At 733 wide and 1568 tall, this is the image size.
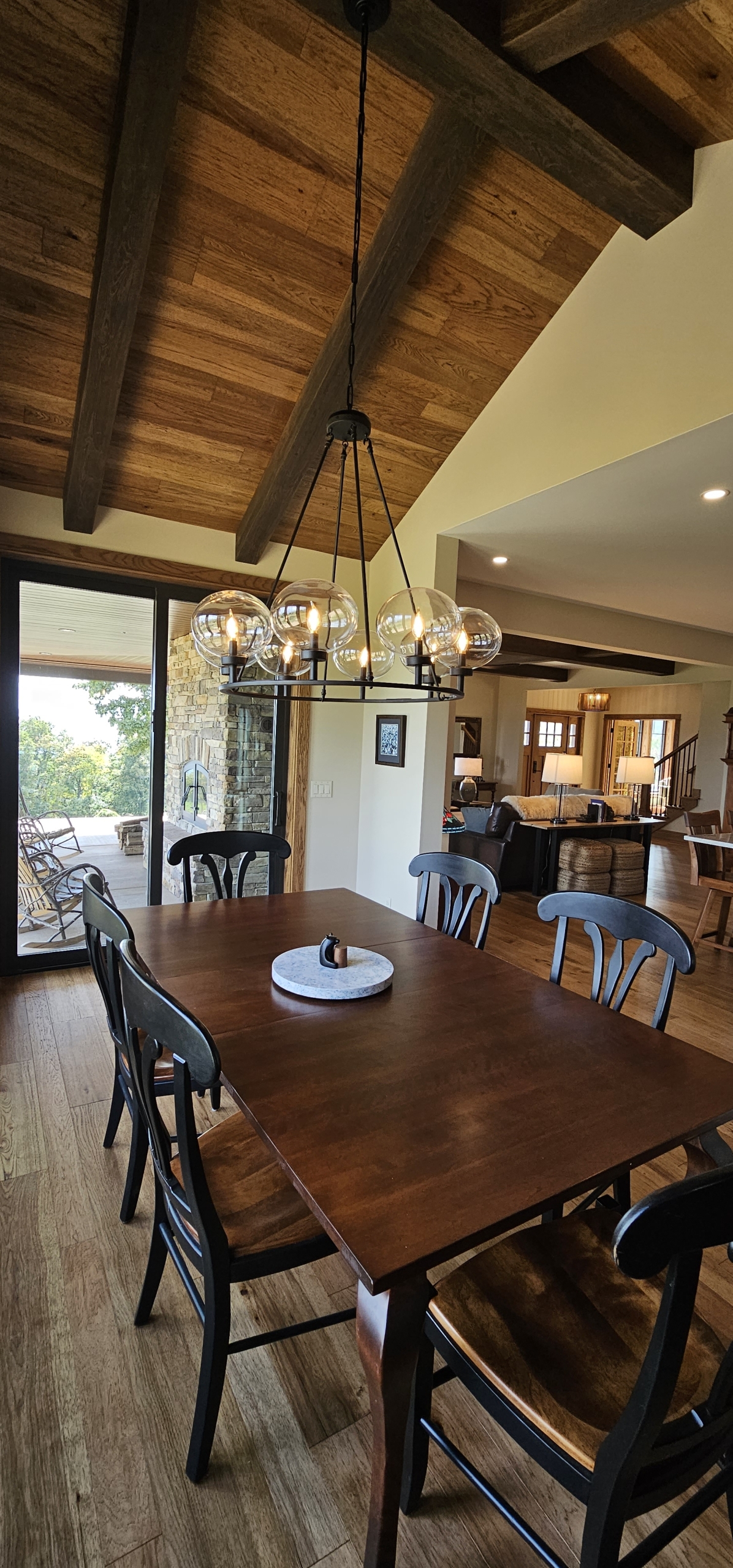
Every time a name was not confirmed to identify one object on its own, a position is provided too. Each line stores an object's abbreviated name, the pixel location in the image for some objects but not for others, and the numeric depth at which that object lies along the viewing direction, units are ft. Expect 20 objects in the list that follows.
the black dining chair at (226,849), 9.43
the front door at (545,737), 42.70
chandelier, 6.02
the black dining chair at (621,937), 5.89
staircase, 36.83
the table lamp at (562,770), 22.81
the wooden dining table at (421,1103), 3.34
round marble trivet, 5.94
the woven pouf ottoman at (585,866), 22.12
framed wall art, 14.10
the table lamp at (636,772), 26.50
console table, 22.20
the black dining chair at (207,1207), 4.02
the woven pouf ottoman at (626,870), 23.07
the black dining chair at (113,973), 5.38
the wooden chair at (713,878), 16.37
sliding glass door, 12.60
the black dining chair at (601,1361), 2.57
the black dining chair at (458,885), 8.11
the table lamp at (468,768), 32.19
